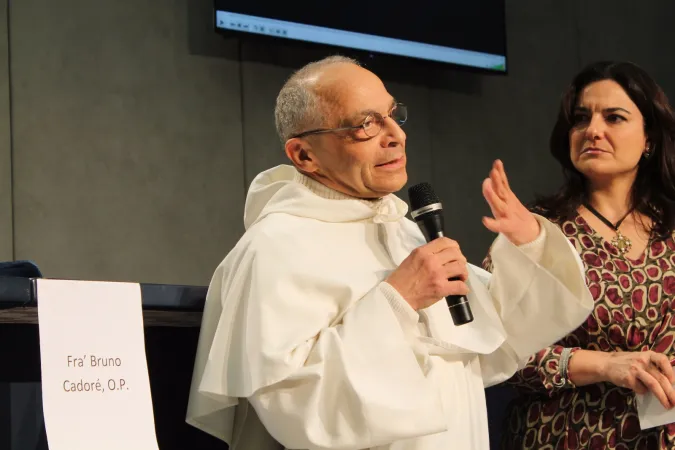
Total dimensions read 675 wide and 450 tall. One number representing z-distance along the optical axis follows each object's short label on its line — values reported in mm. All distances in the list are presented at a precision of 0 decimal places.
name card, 4199
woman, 4799
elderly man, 4314
